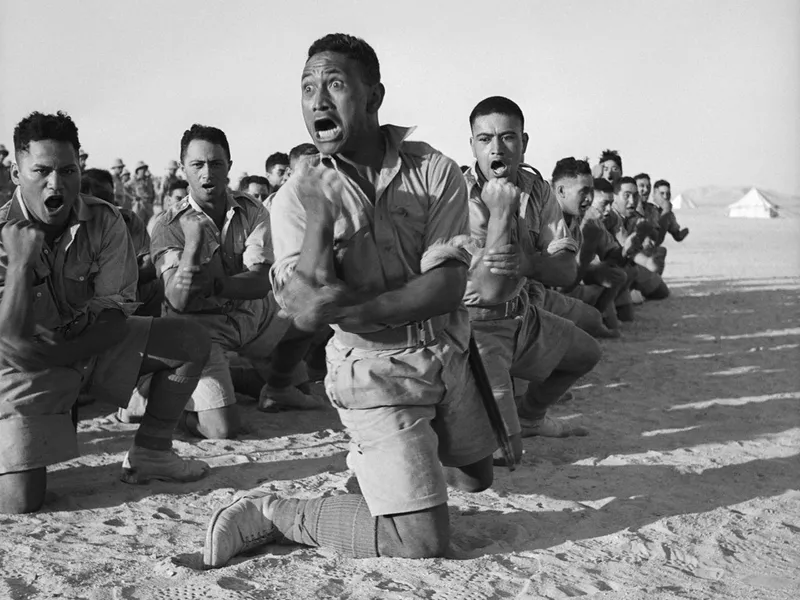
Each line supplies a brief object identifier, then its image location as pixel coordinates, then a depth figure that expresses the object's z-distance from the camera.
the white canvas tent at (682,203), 55.29
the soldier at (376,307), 3.23
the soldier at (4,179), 16.03
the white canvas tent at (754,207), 41.66
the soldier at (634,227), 10.73
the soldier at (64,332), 3.88
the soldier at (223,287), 5.22
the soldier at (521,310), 4.61
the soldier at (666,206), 13.30
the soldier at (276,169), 9.09
